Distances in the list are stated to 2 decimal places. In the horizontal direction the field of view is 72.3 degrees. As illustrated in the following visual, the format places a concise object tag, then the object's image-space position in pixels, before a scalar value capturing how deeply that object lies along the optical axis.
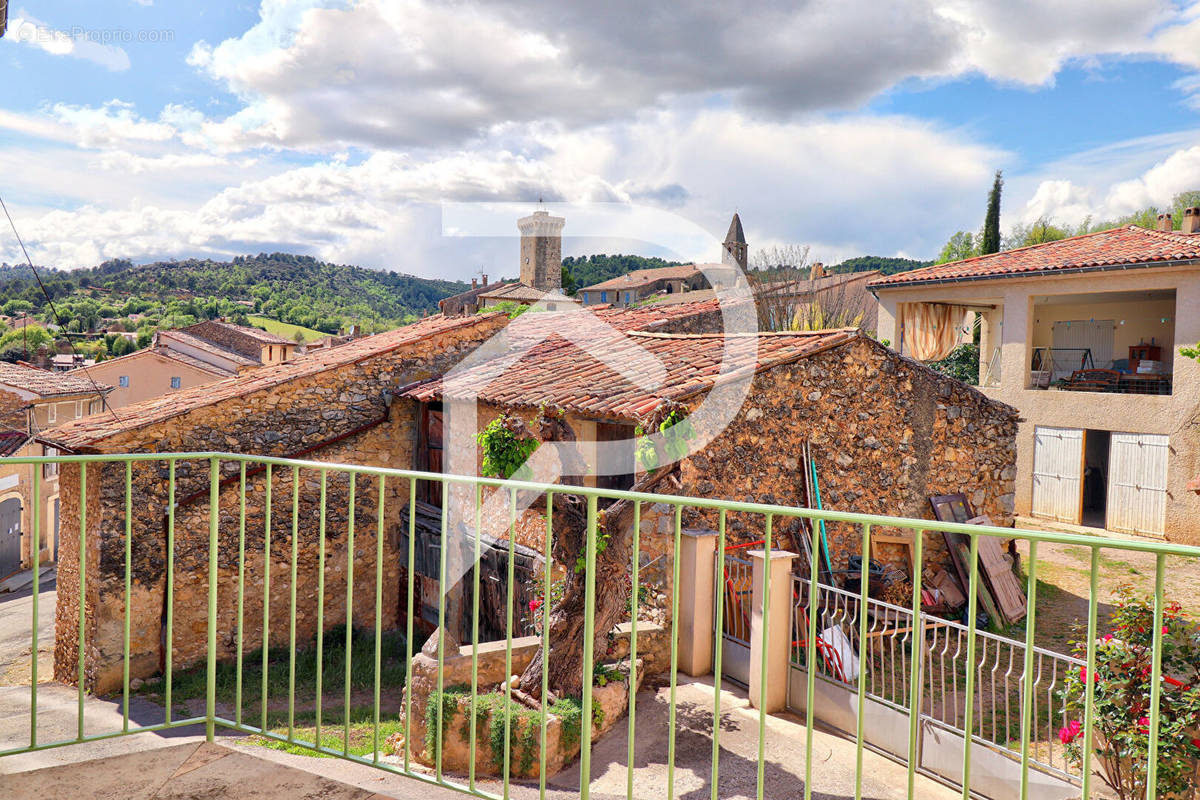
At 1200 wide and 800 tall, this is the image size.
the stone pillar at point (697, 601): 7.67
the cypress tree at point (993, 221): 30.05
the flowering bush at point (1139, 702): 4.27
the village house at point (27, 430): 21.92
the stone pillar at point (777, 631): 7.05
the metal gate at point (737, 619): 7.78
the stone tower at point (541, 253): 66.94
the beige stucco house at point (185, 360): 31.20
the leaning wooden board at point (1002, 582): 10.37
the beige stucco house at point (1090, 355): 14.55
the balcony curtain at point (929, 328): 19.05
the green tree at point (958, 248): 39.99
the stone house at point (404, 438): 9.39
